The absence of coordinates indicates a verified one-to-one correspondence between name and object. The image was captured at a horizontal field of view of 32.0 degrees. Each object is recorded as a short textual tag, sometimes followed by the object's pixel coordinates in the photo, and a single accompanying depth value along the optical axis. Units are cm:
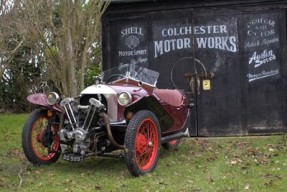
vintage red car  657
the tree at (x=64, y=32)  892
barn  1021
